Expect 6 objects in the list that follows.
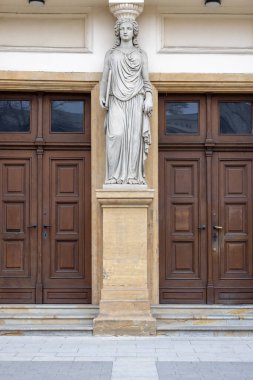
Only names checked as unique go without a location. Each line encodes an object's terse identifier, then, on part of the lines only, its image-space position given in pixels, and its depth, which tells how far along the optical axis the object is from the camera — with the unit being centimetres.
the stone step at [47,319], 932
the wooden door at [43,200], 1023
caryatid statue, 954
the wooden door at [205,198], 1027
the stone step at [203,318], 930
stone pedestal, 934
